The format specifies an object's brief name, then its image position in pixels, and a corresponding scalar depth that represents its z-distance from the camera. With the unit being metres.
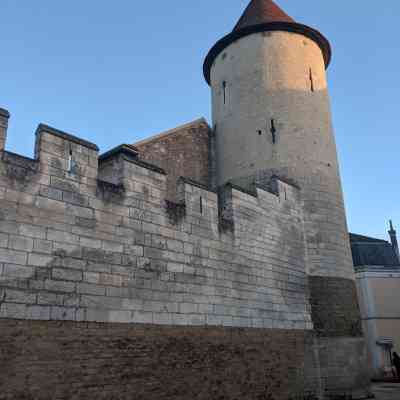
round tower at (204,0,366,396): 10.70
